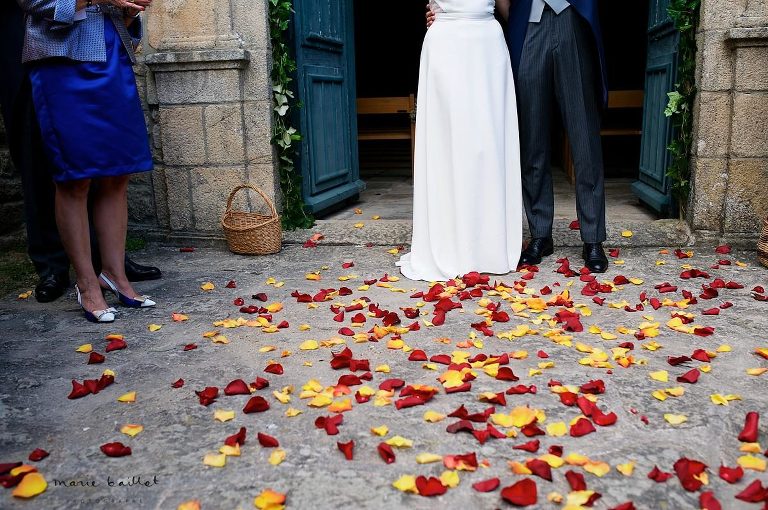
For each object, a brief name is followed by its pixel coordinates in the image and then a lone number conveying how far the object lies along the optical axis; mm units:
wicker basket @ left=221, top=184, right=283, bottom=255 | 4668
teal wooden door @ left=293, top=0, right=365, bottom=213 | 5043
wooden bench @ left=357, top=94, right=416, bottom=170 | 7348
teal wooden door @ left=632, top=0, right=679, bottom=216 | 4781
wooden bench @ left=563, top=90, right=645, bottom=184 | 6742
